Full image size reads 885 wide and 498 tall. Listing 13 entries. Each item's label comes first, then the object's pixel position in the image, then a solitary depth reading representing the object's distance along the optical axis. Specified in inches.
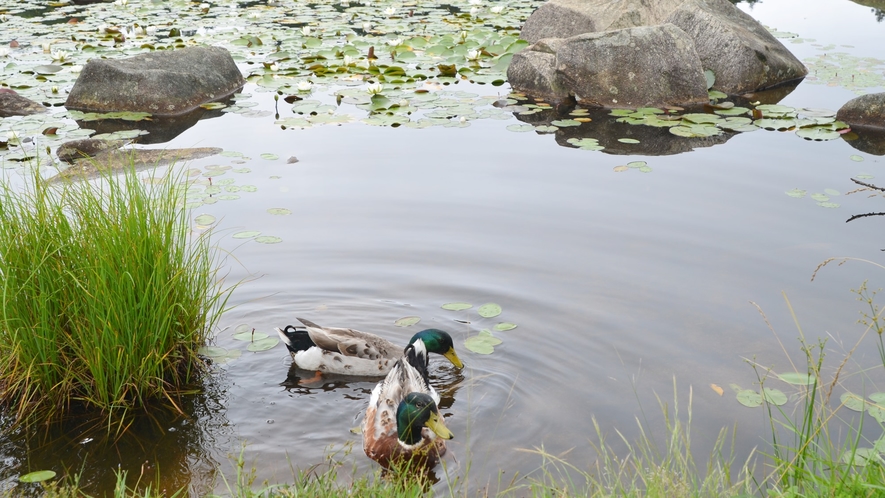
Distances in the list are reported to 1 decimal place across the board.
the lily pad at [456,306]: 196.2
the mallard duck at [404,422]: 143.8
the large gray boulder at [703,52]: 363.9
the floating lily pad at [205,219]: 229.7
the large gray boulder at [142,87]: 354.0
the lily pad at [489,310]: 192.7
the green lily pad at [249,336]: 185.6
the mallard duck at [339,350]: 175.5
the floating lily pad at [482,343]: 180.2
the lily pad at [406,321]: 194.2
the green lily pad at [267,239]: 223.7
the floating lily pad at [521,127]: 328.4
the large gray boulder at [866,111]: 326.3
